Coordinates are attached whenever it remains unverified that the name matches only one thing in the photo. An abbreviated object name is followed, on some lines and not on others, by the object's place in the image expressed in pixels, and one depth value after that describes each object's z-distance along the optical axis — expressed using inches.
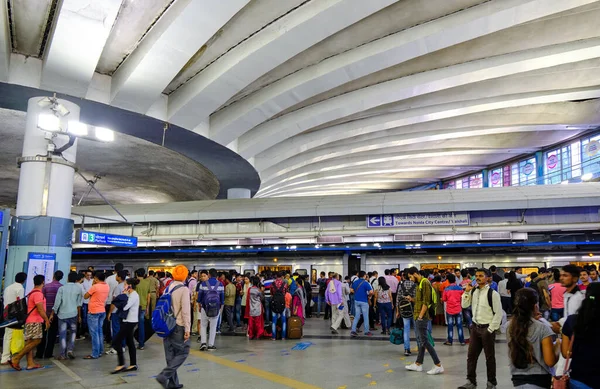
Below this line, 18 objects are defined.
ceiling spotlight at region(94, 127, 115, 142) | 394.9
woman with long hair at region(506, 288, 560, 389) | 144.9
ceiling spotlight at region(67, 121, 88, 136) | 370.5
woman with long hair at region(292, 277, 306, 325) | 467.2
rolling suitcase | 443.5
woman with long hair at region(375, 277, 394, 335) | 462.6
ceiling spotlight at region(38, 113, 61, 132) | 361.1
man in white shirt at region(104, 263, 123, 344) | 408.2
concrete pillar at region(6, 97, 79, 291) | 374.3
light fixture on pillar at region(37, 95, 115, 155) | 362.3
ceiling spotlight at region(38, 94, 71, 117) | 362.2
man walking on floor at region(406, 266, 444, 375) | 280.4
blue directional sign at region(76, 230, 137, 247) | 417.7
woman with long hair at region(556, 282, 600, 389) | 127.8
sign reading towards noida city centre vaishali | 609.6
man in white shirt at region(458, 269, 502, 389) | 234.7
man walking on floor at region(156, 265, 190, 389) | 242.1
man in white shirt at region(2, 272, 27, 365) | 307.7
